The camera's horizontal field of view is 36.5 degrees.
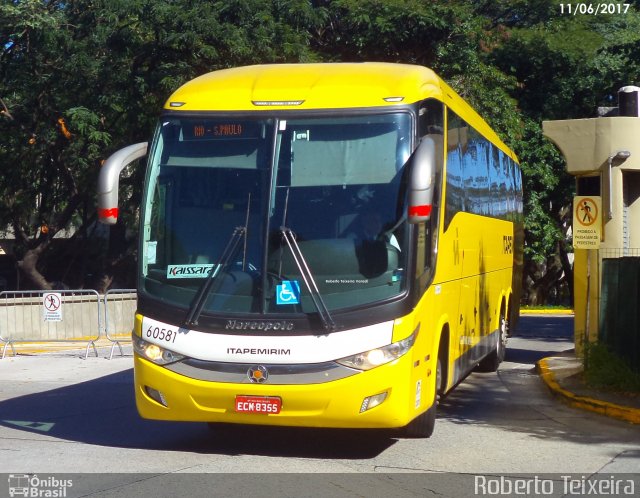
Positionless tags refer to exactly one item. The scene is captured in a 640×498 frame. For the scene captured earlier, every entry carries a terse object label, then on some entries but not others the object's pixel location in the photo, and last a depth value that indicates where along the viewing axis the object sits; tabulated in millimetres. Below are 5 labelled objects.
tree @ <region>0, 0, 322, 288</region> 25469
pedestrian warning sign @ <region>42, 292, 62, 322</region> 19531
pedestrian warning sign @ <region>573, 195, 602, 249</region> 13789
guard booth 13625
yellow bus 8695
